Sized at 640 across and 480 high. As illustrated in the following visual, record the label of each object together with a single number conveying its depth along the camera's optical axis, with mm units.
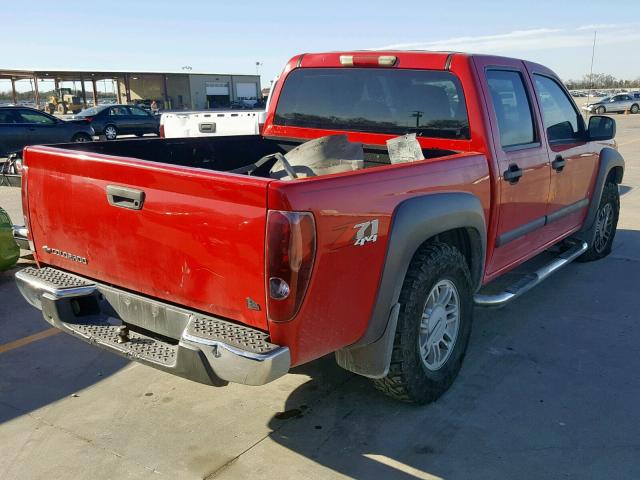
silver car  41219
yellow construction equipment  53344
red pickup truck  2484
